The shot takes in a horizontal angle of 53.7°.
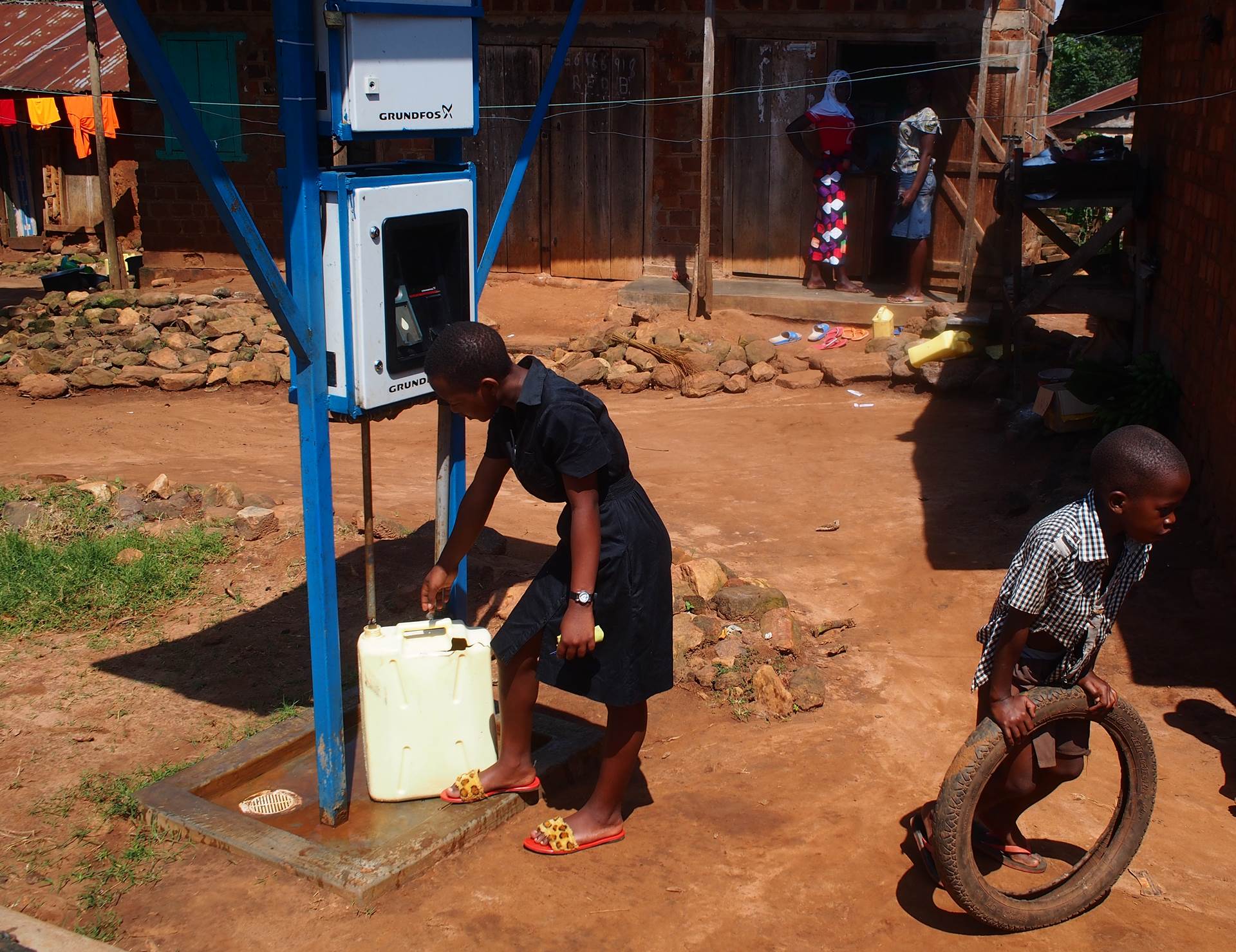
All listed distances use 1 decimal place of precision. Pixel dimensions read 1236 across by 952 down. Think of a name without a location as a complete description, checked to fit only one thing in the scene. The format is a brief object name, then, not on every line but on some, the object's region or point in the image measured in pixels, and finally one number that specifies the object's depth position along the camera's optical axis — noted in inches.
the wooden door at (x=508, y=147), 481.7
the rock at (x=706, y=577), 212.1
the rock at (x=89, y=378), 397.4
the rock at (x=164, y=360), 409.4
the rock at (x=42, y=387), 390.6
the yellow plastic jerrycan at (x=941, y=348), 374.9
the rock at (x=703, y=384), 384.8
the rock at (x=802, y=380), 388.5
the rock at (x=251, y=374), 402.3
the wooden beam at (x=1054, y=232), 368.2
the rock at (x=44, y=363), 404.5
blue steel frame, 114.7
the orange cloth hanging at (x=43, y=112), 663.1
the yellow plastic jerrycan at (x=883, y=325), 417.4
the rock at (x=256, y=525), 234.1
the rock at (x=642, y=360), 401.4
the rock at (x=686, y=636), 193.9
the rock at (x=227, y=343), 422.9
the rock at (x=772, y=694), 179.9
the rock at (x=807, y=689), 181.3
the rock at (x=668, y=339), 410.6
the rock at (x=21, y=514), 237.8
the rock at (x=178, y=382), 399.2
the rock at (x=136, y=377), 401.7
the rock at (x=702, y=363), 396.2
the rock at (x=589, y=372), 398.6
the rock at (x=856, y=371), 386.0
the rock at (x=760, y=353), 403.5
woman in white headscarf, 432.8
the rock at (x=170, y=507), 246.7
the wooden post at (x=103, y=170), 482.6
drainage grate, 149.3
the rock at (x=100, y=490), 253.9
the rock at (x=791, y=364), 399.2
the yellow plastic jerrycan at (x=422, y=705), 144.3
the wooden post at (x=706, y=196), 420.2
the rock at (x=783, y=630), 195.3
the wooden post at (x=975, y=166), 411.5
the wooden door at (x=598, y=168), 466.6
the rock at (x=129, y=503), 246.7
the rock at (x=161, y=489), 255.8
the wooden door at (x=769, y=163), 449.7
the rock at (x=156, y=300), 458.6
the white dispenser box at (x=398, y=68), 132.0
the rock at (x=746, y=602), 205.5
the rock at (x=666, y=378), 392.2
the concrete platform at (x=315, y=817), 134.8
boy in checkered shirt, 113.0
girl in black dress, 129.6
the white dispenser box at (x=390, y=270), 133.5
